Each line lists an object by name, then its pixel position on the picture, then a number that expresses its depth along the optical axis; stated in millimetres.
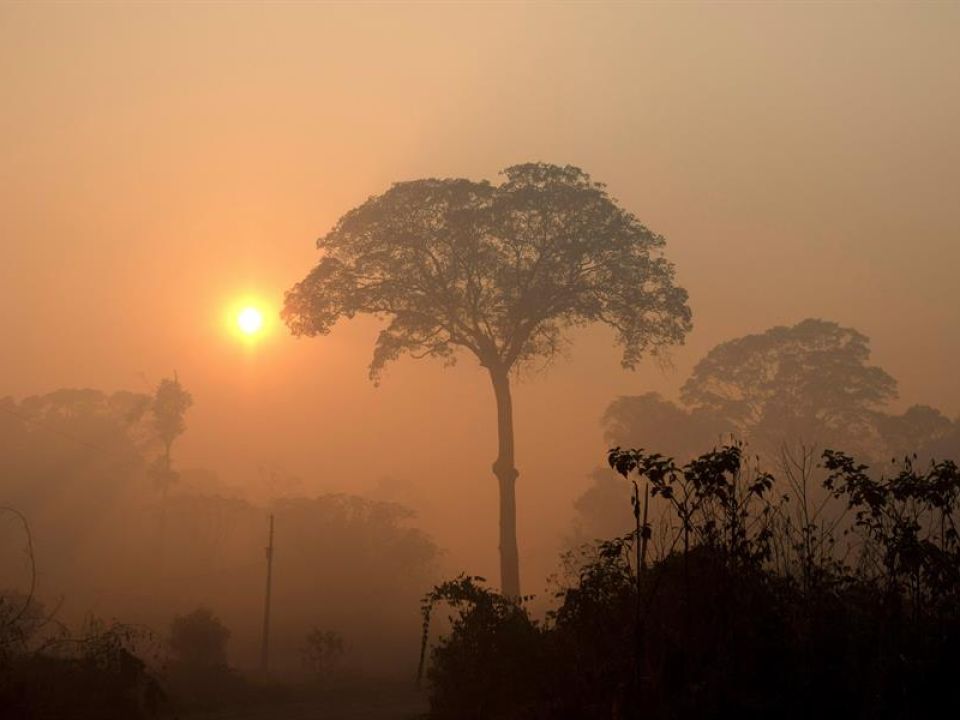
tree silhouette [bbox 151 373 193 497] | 72000
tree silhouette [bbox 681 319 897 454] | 54969
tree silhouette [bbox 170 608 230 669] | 34094
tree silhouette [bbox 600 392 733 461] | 60875
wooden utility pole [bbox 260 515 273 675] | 39688
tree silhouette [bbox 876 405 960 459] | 55719
